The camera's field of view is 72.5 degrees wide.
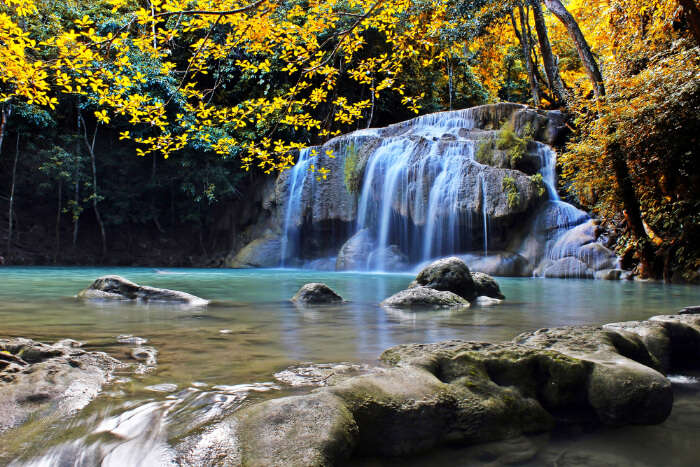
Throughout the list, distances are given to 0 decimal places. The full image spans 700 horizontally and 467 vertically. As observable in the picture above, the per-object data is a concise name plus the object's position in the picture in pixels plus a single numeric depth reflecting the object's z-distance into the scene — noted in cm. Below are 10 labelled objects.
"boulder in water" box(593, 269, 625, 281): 1073
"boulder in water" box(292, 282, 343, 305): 635
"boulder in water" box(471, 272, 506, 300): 701
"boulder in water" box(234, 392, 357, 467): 155
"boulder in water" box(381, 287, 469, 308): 592
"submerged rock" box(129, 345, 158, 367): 294
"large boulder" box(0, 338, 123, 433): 199
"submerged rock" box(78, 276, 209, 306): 633
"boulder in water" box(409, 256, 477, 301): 680
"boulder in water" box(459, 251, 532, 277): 1265
